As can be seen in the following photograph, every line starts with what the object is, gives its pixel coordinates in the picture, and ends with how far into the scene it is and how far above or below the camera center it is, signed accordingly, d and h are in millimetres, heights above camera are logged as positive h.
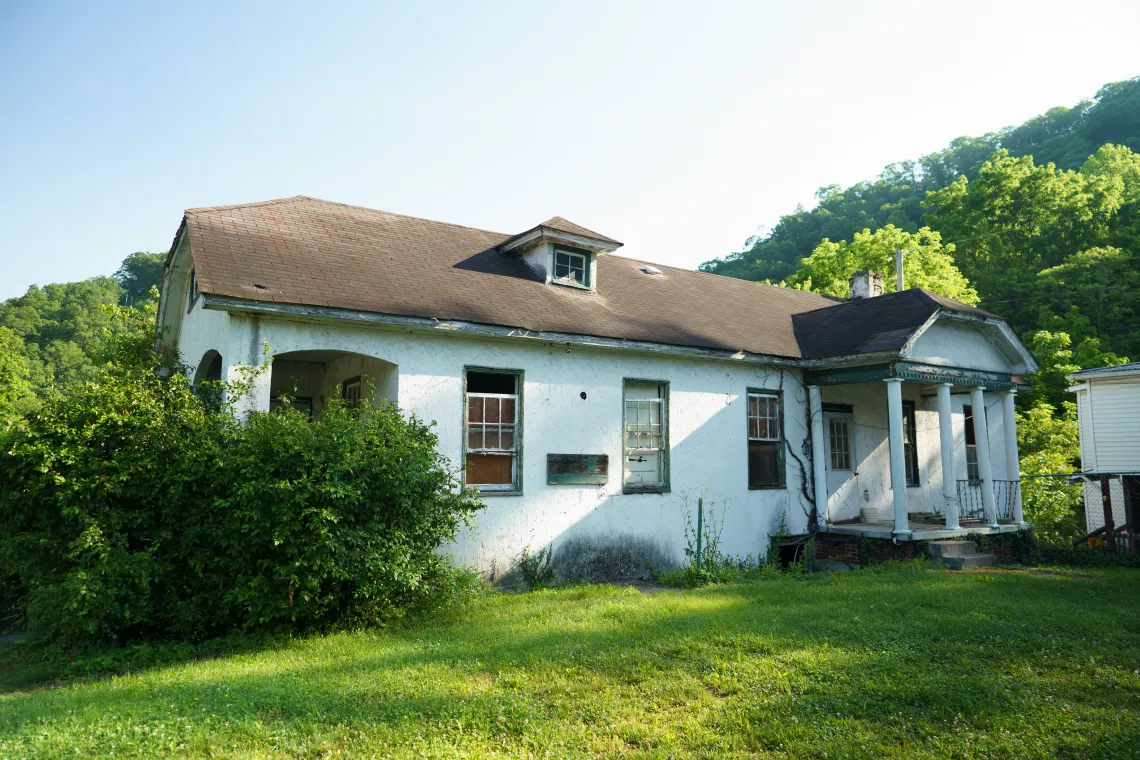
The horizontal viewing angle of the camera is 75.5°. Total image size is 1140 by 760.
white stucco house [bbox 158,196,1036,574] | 10367 +1764
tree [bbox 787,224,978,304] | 32000 +9417
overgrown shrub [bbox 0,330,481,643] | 7070 -441
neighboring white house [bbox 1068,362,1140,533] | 19359 +1262
